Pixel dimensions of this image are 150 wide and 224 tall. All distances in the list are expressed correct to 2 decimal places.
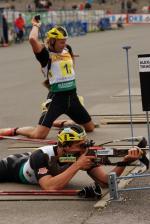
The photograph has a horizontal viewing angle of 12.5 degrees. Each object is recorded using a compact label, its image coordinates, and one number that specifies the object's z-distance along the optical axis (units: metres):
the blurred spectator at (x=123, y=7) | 72.26
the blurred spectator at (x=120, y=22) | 60.98
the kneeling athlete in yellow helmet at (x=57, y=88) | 10.90
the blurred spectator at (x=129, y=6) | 70.75
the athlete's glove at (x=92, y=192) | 7.29
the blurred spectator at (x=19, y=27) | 43.33
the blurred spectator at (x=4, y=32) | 40.66
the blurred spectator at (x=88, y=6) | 68.19
